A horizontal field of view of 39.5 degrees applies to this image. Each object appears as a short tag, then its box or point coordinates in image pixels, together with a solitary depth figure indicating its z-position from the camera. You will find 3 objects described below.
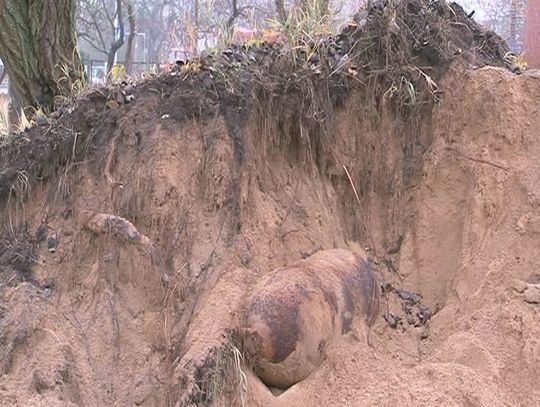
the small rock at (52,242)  4.77
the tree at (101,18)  19.92
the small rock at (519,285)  4.47
